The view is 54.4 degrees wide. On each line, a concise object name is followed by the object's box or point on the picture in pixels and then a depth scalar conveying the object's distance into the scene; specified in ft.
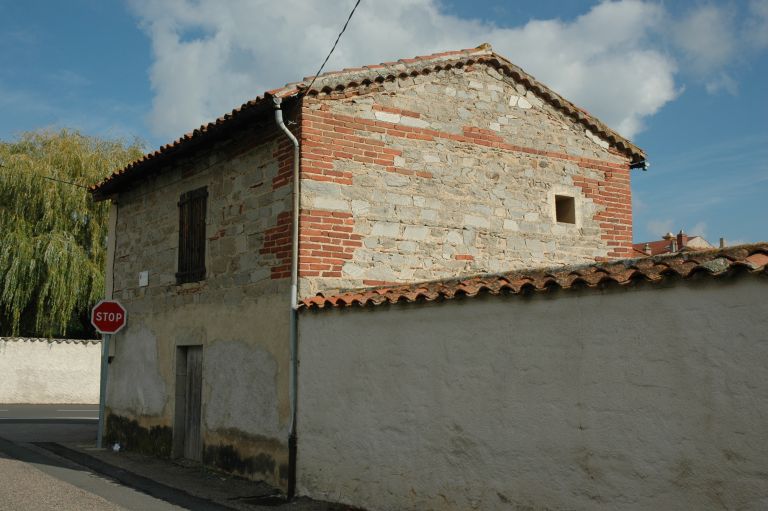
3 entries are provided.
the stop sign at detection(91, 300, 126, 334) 37.70
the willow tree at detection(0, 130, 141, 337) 67.62
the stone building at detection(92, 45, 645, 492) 27.55
